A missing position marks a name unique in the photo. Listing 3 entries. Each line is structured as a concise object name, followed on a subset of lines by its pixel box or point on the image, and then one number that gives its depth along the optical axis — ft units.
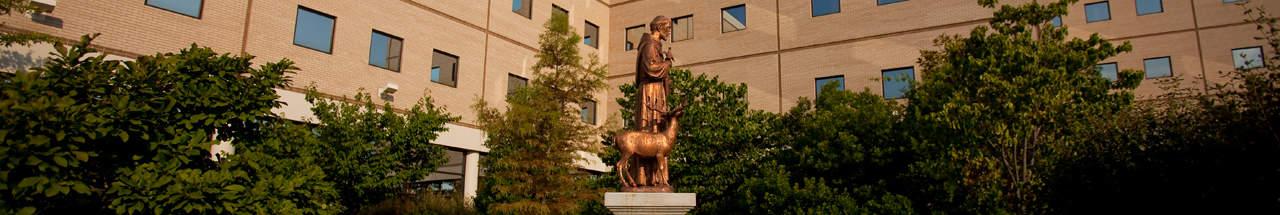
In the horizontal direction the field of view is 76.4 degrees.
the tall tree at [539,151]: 65.57
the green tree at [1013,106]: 41.78
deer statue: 32.40
